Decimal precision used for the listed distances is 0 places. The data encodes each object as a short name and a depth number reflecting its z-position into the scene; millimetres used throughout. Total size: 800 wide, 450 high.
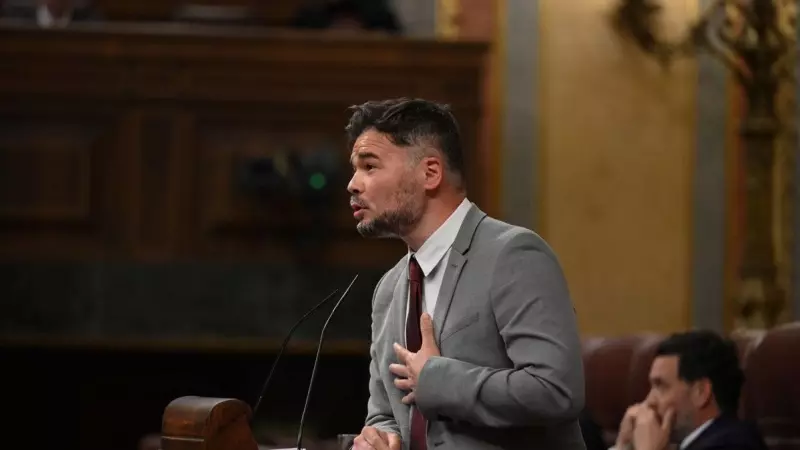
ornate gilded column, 12703
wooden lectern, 4465
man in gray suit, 4082
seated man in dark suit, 6898
